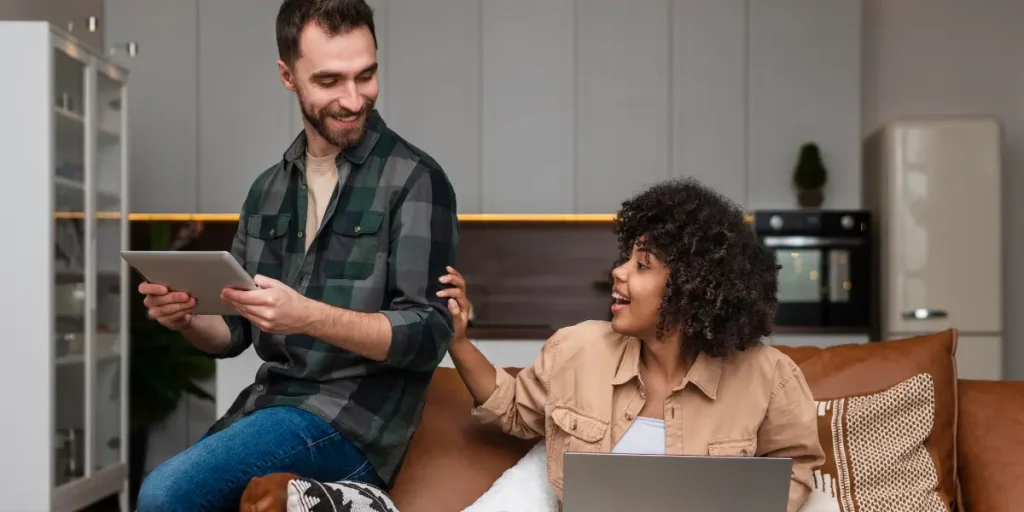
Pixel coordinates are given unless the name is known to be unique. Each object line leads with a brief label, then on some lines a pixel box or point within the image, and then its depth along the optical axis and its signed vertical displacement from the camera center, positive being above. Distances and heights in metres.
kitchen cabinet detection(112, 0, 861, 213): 5.21 +0.79
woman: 1.88 -0.21
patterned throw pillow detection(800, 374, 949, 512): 1.97 -0.38
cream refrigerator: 4.82 +0.10
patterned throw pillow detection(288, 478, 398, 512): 1.54 -0.38
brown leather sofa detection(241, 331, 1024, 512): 2.02 -0.38
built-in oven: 4.91 -0.09
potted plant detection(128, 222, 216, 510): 5.06 -0.60
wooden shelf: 5.30 +0.17
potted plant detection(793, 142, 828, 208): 5.04 +0.37
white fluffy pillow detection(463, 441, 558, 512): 1.88 -0.44
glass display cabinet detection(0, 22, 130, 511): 3.56 -0.09
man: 1.74 -0.04
